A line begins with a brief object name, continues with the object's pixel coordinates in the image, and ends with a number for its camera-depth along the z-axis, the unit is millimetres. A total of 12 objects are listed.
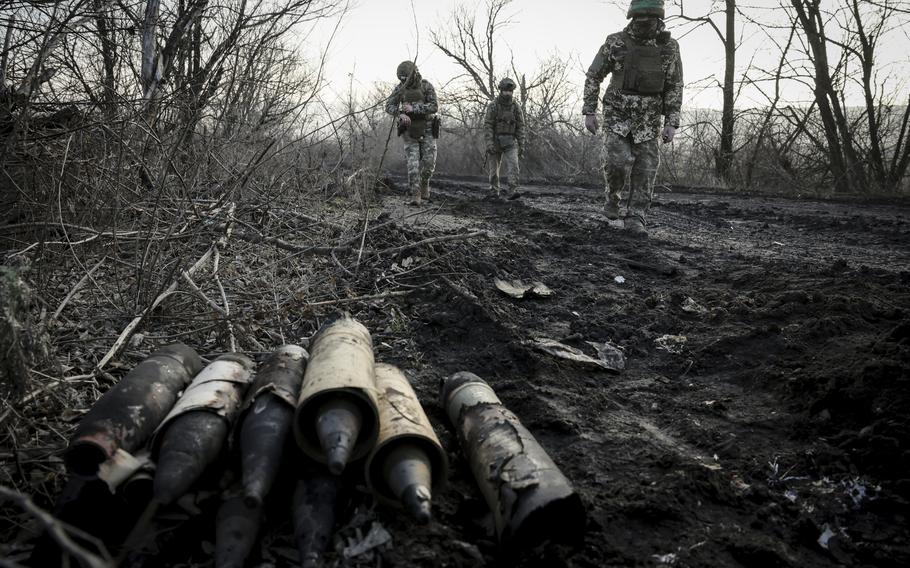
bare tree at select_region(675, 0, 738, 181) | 13117
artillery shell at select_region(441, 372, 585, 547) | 1639
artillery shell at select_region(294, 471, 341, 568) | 1597
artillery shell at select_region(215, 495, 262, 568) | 1534
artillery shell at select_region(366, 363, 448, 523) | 1624
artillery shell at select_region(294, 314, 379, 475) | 1642
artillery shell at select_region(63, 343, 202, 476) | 1643
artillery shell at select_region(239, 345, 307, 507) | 1584
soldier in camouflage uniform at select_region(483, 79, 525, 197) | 10461
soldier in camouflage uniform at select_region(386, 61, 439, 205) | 9453
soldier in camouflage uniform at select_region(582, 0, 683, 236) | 6414
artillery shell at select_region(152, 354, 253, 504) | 1588
